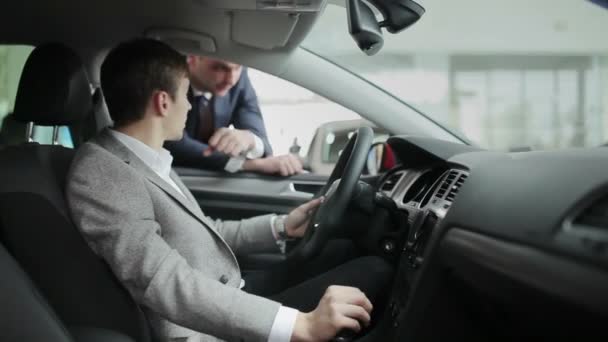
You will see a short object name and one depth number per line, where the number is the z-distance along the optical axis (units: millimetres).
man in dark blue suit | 2848
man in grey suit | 1405
